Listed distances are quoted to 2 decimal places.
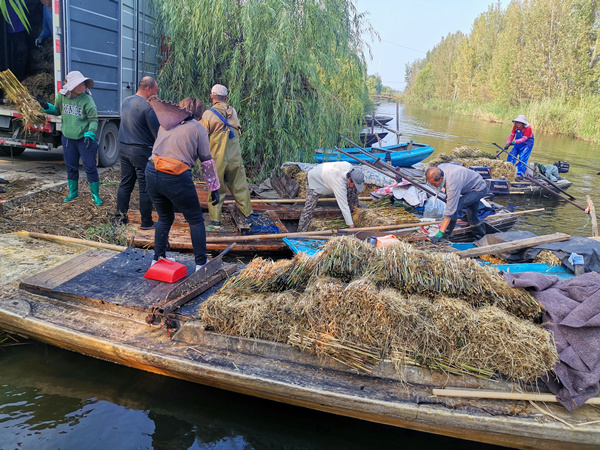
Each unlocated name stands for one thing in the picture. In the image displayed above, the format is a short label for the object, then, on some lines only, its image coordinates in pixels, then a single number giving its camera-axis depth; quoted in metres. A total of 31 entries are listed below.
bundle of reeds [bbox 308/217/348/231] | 7.04
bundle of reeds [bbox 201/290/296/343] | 3.55
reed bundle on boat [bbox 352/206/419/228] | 6.93
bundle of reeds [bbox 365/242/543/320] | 3.51
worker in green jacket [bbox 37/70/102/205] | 6.01
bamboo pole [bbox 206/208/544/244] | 5.85
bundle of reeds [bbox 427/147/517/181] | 11.88
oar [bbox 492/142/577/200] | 11.16
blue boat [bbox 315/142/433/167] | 10.54
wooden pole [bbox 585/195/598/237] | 6.85
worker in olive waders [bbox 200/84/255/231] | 6.07
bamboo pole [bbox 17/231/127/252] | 5.24
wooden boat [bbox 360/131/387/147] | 14.39
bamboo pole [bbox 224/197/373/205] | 7.42
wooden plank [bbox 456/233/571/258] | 5.29
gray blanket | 3.14
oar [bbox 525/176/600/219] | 10.28
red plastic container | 4.37
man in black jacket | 5.43
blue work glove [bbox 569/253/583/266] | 5.17
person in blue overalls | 12.00
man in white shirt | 6.32
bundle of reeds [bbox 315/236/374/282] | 3.68
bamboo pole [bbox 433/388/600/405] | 3.19
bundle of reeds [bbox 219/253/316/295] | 3.78
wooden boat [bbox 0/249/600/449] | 3.12
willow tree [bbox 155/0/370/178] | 8.27
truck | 7.18
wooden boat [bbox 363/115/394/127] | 16.90
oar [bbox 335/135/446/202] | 7.39
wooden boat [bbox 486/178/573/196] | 11.64
